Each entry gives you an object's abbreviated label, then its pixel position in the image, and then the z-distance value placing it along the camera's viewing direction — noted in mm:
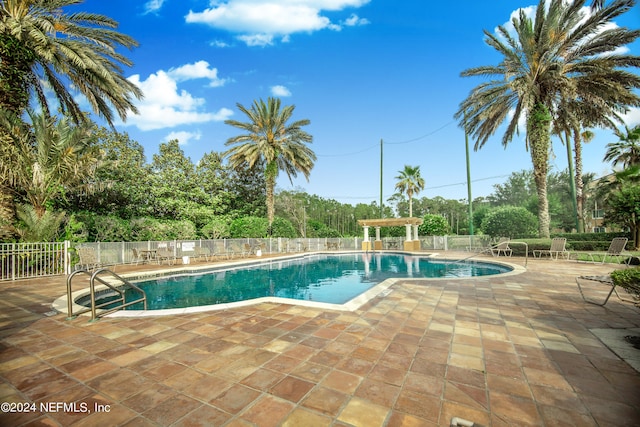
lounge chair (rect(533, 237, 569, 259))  11641
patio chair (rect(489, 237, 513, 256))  13766
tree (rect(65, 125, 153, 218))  16406
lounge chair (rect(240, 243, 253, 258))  16931
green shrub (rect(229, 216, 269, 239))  20078
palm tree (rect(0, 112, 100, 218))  8895
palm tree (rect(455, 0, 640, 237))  11742
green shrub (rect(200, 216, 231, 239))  19141
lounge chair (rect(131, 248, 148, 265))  12094
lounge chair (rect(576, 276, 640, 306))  4485
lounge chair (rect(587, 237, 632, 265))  9464
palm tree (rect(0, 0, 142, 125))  8141
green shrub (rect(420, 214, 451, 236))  22594
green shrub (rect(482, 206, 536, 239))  23438
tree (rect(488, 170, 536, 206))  50156
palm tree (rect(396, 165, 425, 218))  31672
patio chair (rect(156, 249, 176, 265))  12072
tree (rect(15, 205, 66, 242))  8914
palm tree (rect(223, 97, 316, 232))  20938
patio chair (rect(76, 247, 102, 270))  9297
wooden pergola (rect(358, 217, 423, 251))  20734
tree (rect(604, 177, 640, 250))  12719
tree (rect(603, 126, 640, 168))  16469
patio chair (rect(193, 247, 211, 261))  14930
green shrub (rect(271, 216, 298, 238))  21406
